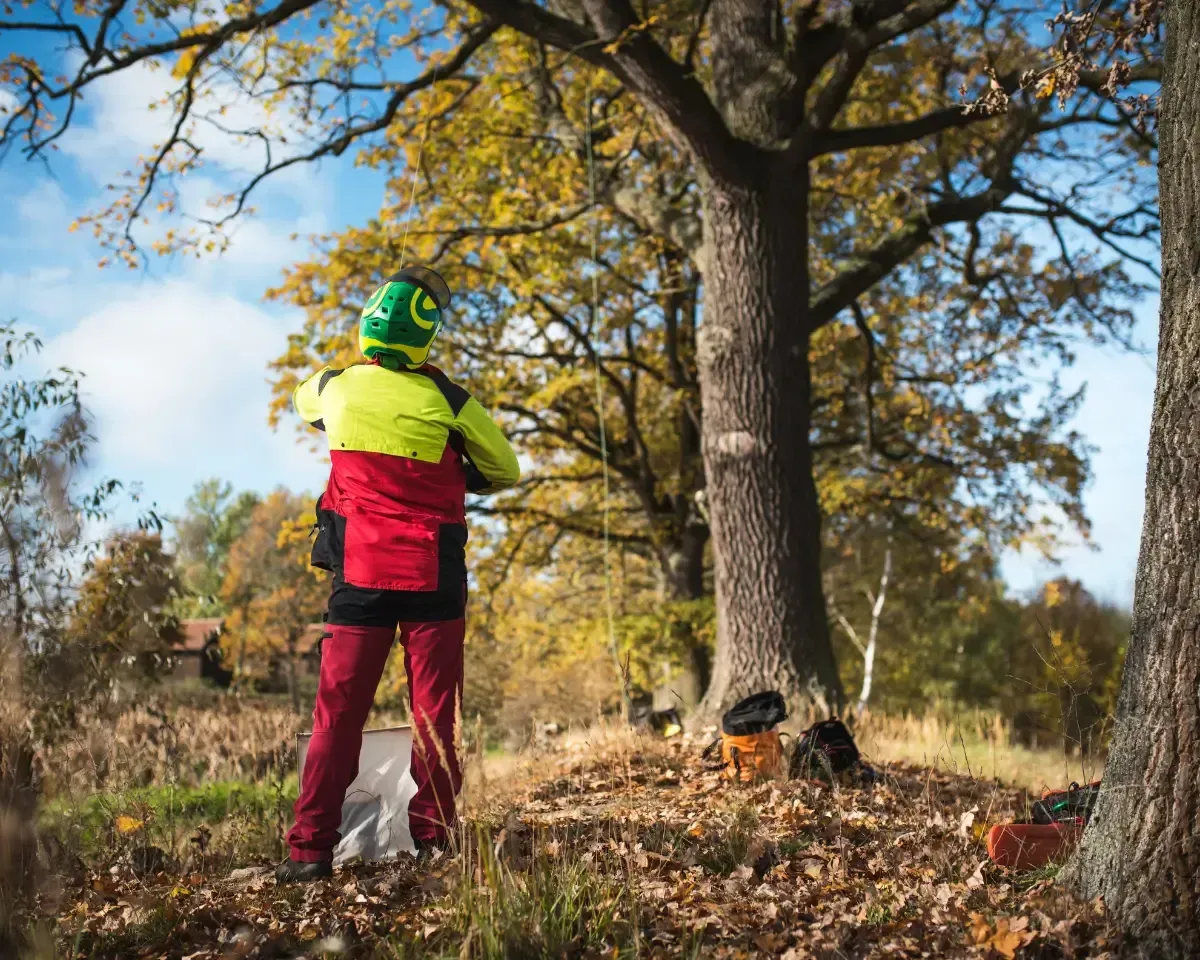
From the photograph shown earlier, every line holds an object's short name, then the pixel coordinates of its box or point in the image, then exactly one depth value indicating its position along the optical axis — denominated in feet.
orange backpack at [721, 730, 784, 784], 18.48
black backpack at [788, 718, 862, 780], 18.33
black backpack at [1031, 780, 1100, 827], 13.88
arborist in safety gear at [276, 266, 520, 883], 13.92
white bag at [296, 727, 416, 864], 14.90
